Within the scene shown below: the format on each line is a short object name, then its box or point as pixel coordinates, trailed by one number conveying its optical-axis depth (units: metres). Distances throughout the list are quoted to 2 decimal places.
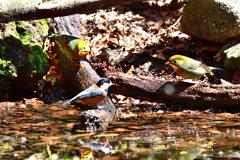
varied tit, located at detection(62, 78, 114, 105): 9.03
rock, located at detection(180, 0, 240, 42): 12.09
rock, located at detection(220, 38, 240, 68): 11.87
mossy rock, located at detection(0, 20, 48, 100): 11.73
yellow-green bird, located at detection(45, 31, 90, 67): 10.51
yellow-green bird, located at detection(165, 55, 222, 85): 10.06
